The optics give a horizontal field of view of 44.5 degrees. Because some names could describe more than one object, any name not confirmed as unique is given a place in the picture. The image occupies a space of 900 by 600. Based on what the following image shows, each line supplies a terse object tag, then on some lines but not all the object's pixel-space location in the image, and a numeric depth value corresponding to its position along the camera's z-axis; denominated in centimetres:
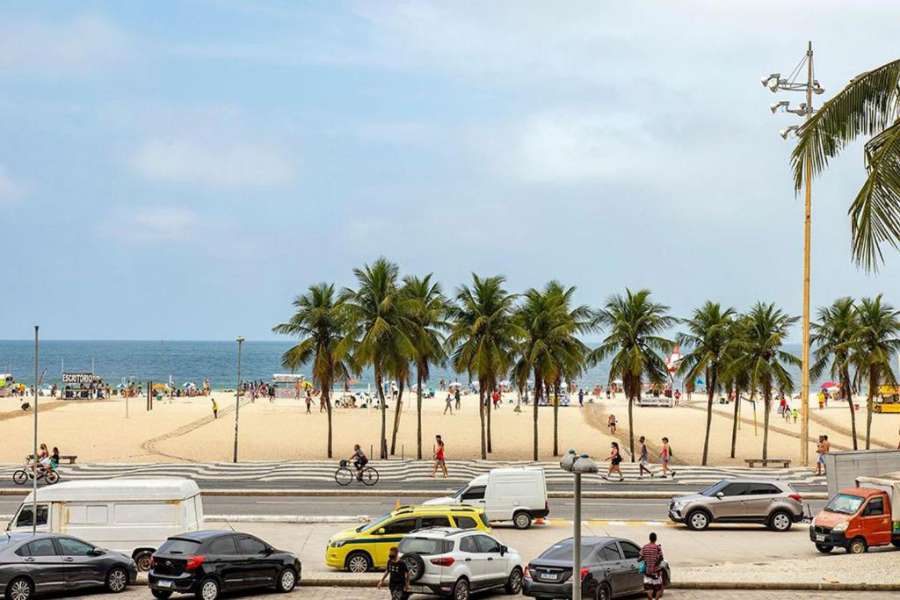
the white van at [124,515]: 2761
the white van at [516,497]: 3497
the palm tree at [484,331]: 5550
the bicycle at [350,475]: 4597
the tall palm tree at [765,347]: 5512
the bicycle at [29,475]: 4447
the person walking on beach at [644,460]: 4843
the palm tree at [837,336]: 5744
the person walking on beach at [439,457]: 4794
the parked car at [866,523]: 2978
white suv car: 2298
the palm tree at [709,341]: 5688
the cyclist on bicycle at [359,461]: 4584
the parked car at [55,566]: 2264
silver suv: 3500
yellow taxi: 2670
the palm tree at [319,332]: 5655
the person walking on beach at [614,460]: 4641
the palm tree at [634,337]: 5703
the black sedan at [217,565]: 2252
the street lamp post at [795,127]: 4322
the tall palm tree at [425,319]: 5598
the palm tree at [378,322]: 5466
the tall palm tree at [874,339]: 5650
